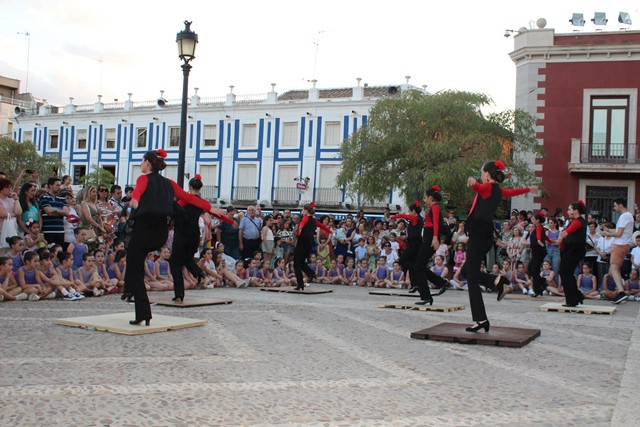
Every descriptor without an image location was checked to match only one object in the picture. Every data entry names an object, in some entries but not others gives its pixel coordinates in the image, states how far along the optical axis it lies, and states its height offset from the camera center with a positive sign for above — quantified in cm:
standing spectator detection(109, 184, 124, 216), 1366 +47
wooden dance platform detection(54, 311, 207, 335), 695 -108
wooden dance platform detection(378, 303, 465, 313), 1031 -105
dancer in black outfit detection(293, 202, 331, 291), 1365 -16
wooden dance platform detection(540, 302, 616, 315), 1062 -98
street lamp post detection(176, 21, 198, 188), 1298 +334
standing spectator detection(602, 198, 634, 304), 1284 +11
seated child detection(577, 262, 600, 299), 1440 -74
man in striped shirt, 1170 +11
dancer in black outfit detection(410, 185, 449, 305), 1066 -3
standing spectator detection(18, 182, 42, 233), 1136 +25
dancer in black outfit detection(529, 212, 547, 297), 1405 -21
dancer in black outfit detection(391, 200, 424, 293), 1195 +3
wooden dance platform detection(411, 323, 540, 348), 694 -100
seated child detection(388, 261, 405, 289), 1603 -97
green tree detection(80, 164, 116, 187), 4495 +302
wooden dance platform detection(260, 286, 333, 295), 1317 -115
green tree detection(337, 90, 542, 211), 2475 +363
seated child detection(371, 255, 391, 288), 1650 -87
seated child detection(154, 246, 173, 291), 1302 -87
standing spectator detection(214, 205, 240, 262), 1672 -26
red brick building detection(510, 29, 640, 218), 2448 +510
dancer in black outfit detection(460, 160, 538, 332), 754 +23
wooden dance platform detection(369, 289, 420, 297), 1312 -111
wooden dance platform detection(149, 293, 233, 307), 965 -110
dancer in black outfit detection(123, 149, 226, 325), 722 +4
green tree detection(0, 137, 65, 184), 4447 +398
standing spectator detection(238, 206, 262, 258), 1662 -9
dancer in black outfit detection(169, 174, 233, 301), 983 -18
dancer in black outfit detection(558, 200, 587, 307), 1067 -4
